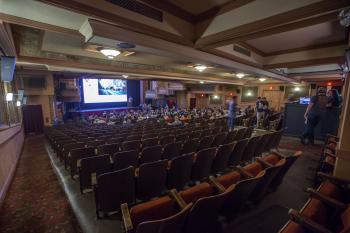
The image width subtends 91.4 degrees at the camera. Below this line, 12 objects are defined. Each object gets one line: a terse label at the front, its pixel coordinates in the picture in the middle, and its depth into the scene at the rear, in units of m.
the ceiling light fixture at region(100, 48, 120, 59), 5.23
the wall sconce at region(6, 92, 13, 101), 6.45
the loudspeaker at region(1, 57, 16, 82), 4.37
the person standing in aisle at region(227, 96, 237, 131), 9.15
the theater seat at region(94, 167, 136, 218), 2.20
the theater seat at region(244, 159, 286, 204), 2.26
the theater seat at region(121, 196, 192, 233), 1.36
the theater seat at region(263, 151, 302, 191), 2.68
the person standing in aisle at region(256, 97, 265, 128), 8.88
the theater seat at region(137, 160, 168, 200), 2.49
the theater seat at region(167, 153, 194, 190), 2.78
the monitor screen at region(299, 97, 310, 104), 7.94
